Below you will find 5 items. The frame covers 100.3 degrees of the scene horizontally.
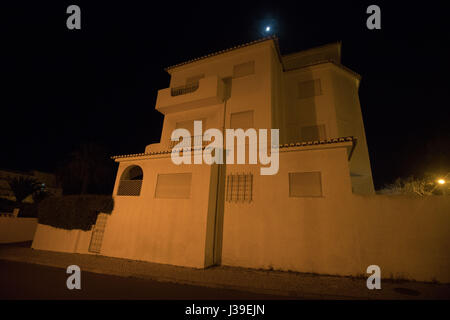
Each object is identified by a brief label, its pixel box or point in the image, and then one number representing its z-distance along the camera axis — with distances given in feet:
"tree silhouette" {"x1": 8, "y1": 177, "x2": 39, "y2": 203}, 77.30
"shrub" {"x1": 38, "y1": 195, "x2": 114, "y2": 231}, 33.16
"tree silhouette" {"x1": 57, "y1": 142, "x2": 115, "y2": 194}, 71.82
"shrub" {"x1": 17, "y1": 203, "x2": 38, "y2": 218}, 57.98
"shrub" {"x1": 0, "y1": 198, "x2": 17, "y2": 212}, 66.05
